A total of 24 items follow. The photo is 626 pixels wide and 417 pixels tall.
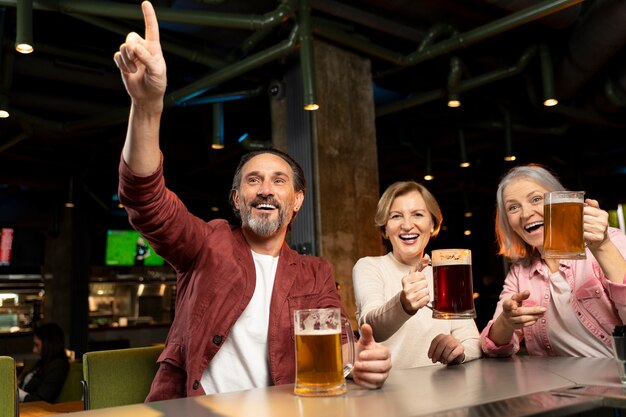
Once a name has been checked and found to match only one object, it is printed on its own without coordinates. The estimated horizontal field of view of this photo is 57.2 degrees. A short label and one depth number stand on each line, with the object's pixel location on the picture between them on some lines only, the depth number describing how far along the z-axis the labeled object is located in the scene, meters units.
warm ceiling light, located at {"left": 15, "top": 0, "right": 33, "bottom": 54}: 3.25
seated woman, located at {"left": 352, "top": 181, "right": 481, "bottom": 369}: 2.07
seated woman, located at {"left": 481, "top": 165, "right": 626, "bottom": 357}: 1.73
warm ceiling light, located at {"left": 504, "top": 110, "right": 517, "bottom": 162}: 6.91
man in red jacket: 1.53
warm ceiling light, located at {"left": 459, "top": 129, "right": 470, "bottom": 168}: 7.36
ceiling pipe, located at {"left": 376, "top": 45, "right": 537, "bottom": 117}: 5.65
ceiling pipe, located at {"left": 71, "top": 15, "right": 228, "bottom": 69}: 4.53
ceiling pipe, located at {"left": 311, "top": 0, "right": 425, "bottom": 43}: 4.81
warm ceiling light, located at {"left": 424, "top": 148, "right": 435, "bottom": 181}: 7.79
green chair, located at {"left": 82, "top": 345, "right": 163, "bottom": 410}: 2.00
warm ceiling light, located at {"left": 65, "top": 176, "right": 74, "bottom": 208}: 8.82
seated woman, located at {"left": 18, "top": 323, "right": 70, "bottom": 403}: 4.73
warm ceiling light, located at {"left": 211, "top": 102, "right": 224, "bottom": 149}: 5.65
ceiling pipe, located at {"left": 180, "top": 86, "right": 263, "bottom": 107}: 5.84
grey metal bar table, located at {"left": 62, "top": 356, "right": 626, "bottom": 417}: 1.08
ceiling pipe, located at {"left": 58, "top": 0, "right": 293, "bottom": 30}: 4.02
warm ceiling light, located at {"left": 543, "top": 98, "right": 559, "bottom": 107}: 5.05
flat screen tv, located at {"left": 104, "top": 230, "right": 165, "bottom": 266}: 10.74
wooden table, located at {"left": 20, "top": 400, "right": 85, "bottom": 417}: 3.41
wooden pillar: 4.79
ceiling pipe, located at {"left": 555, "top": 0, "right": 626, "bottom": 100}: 4.64
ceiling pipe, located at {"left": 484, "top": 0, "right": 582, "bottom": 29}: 4.61
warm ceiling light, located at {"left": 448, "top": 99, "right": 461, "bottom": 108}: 5.42
